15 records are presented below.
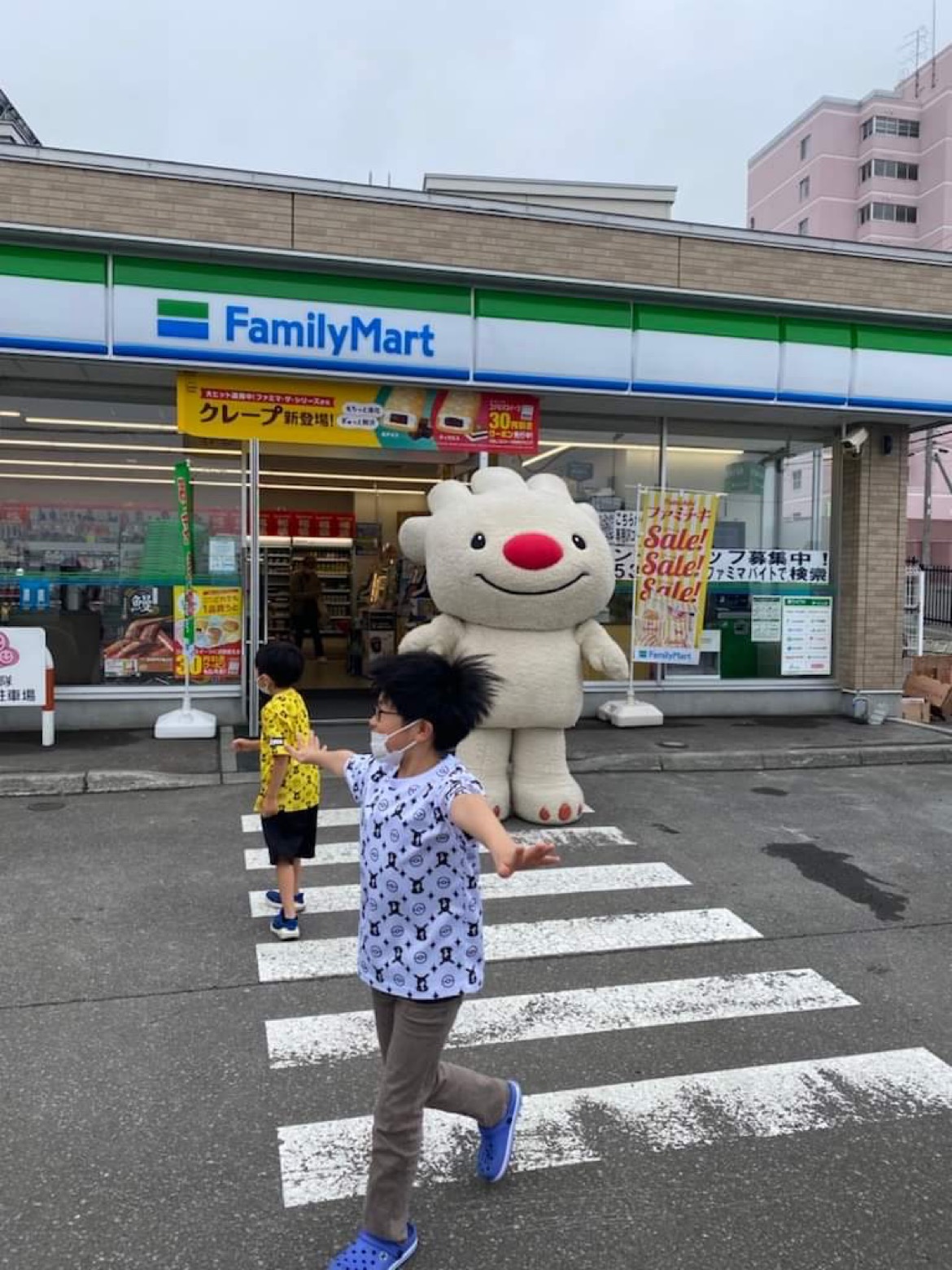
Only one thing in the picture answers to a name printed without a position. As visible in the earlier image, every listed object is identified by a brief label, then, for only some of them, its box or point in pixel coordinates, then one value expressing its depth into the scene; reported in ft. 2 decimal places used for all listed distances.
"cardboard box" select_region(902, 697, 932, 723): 39.37
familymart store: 30.07
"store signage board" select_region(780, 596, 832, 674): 38.45
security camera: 36.81
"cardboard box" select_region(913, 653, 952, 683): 41.93
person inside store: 52.21
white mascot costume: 23.27
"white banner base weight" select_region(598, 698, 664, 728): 34.91
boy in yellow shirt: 16.11
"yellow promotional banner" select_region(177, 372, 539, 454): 31.27
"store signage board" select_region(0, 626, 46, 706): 29.37
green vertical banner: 32.17
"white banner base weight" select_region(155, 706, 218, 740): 31.24
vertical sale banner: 34.45
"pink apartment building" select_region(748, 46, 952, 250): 202.39
